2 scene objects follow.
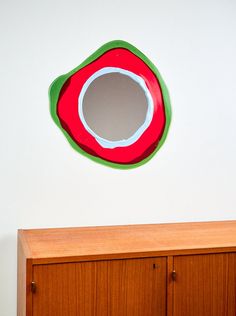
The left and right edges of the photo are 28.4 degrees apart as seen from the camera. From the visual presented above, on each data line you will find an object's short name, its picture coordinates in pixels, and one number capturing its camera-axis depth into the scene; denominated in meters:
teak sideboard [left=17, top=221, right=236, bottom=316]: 1.90
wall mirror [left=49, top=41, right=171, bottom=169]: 2.40
